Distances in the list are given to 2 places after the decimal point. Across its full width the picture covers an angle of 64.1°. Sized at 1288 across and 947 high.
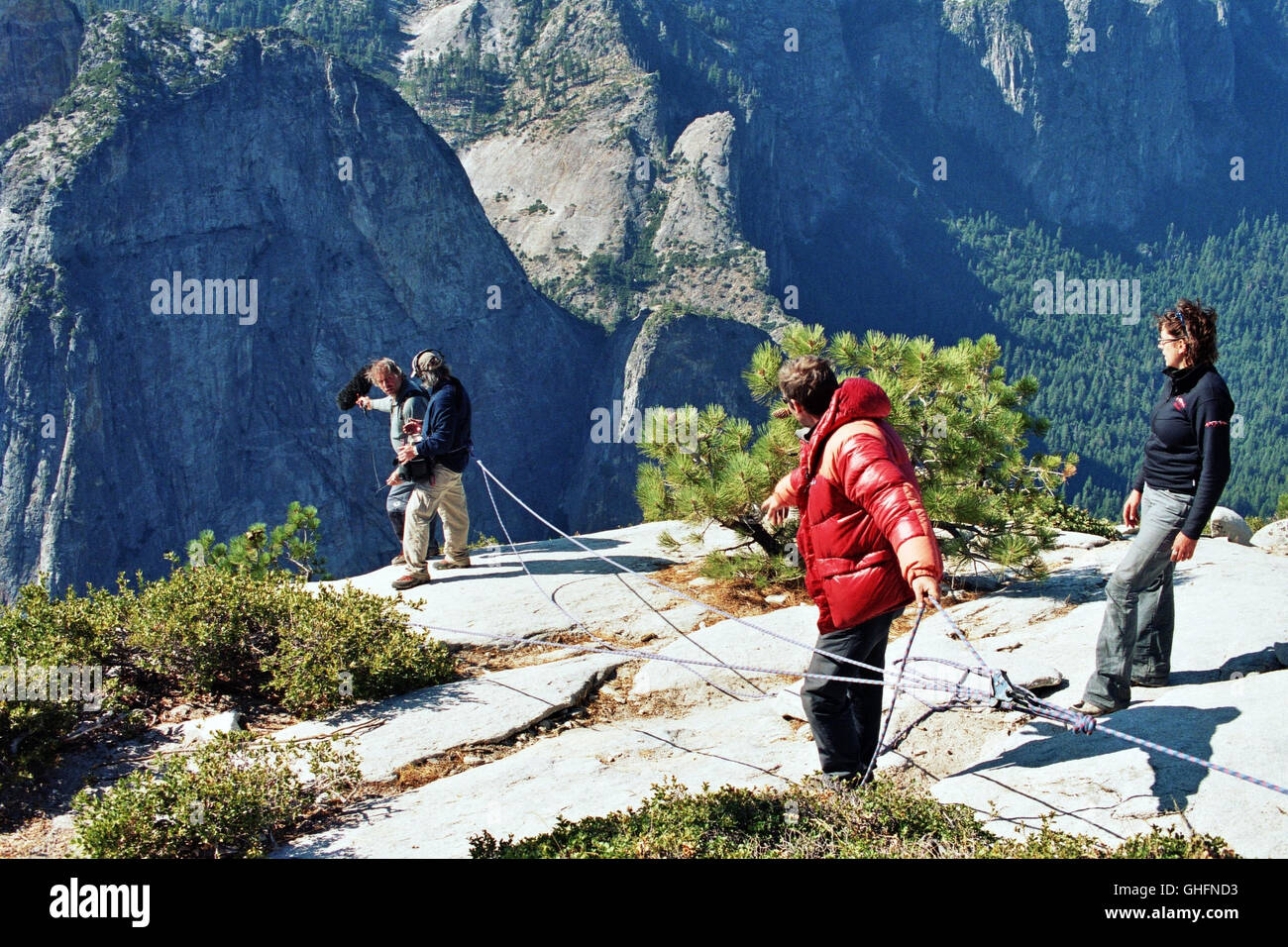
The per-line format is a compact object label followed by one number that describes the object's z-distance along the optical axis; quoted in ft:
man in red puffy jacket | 14.80
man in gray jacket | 31.30
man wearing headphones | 29.91
